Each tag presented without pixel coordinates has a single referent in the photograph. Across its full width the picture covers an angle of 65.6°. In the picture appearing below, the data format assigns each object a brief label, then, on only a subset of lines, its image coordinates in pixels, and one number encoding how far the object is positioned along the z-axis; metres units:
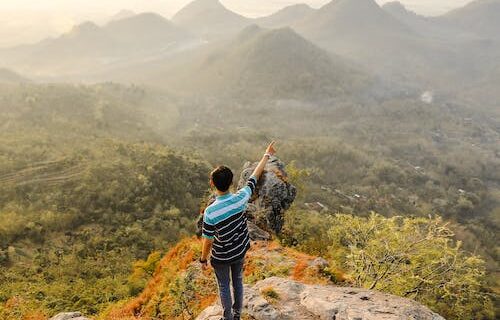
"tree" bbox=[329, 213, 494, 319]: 13.45
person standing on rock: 7.64
